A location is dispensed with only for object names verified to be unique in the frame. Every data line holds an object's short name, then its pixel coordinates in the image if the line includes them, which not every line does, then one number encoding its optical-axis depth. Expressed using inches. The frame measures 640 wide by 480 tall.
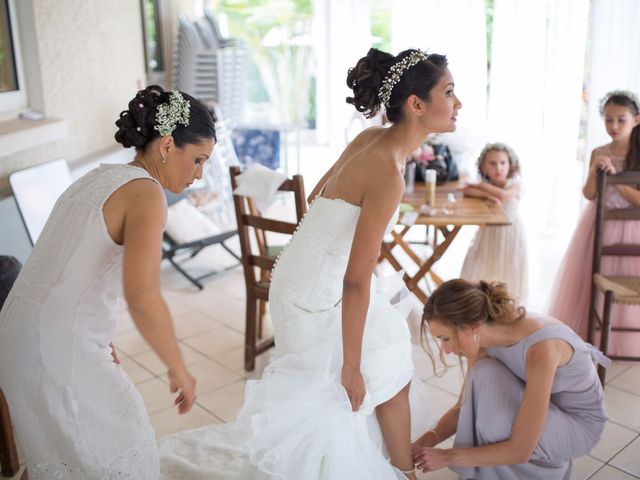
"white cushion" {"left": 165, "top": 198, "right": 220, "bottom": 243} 189.2
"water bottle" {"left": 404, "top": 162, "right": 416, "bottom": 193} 162.4
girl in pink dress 138.8
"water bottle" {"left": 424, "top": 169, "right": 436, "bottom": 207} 148.3
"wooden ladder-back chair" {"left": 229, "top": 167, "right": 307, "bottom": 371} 126.3
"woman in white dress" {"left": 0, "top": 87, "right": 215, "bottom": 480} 65.7
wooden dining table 137.9
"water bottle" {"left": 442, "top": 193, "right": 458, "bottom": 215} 143.9
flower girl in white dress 160.1
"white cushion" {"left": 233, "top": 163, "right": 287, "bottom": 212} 129.1
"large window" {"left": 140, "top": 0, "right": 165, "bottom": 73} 252.8
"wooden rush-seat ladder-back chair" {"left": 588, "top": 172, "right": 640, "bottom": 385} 126.2
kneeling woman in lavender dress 88.7
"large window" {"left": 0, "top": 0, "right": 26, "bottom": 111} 164.2
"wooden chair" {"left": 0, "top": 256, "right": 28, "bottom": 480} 104.3
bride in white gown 79.3
